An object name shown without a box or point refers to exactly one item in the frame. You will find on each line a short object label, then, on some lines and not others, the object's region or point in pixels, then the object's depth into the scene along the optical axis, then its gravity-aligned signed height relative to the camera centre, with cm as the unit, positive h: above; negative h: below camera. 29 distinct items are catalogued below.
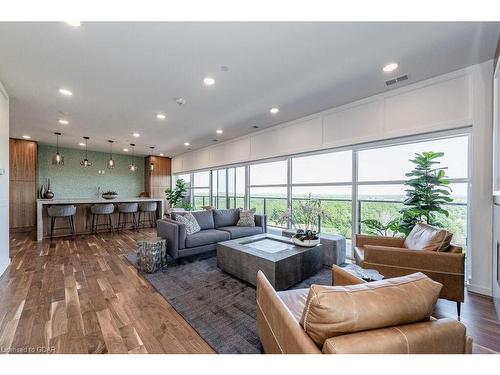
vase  604 -27
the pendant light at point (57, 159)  528 +64
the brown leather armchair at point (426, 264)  209 -79
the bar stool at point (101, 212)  575 -71
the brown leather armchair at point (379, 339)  87 -66
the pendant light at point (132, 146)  701 +136
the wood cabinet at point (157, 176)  909 +45
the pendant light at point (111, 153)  617 +130
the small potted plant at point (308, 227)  316 -65
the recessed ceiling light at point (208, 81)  292 +147
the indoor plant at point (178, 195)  859 -36
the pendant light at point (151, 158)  771 +117
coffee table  263 -97
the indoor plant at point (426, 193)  293 -6
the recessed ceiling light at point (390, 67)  263 +150
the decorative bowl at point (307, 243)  313 -81
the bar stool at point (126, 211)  629 -76
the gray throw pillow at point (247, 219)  491 -74
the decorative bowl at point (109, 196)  657 -32
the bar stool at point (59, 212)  513 -64
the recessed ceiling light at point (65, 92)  324 +143
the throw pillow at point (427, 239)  224 -56
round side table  326 -107
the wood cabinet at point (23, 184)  626 +3
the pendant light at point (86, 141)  601 +103
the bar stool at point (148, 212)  687 -89
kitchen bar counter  523 -84
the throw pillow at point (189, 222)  400 -68
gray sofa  370 -90
